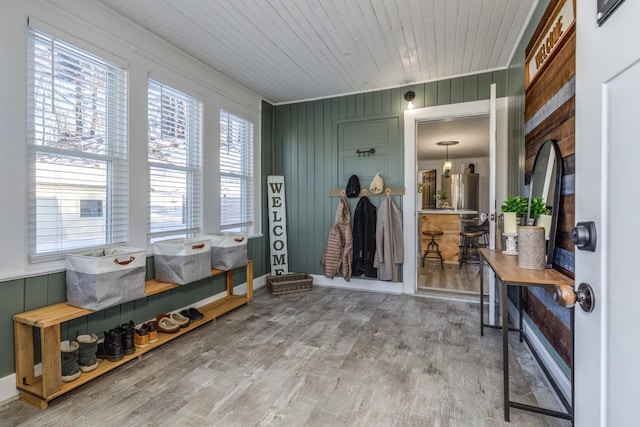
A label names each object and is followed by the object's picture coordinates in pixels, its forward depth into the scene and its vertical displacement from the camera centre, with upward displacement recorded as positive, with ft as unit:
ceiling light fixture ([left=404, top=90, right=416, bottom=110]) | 12.69 +4.59
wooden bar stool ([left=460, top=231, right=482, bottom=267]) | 19.03 -2.51
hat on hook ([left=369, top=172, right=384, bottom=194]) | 13.10 +1.05
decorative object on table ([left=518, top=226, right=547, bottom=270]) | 5.85 -0.72
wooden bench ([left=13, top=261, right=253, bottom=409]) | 5.80 -2.85
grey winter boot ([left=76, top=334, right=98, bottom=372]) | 6.62 -3.08
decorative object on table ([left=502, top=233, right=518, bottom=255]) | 7.36 -0.82
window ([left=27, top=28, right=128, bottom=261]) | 6.54 +1.44
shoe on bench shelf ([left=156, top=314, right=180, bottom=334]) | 8.51 -3.19
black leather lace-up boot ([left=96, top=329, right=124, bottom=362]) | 7.09 -3.17
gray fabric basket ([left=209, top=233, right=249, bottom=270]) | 10.34 -1.38
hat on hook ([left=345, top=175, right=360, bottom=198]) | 13.51 +1.01
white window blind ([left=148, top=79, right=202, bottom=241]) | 9.23 +1.53
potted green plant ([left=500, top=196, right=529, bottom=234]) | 7.13 -0.03
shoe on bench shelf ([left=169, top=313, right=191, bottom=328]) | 8.91 -3.21
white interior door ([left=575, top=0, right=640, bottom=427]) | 1.88 +0.03
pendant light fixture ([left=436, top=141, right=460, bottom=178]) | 22.96 +4.12
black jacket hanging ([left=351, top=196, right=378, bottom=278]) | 13.16 -1.17
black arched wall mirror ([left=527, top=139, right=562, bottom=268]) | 5.95 +0.49
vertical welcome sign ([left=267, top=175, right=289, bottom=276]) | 14.57 -0.78
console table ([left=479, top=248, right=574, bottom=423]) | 5.10 -1.19
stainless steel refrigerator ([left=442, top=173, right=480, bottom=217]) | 28.91 +1.75
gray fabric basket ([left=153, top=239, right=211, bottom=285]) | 8.57 -1.44
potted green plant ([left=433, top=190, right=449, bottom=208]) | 27.75 +1.06
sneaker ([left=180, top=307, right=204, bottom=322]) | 9.48 -3.21
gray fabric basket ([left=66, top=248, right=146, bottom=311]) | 6.48 -1.50
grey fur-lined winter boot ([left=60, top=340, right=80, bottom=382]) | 6.22 -3.11
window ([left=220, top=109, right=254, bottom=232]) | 12.12 +1.52
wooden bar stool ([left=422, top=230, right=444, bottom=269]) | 19.27 -2.58
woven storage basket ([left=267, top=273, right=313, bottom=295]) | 12.92 -3.11
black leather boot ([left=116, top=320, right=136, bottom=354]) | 7.32 -3.06
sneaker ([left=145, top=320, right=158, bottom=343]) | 7.93 -3.11
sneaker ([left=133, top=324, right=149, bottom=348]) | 7.71 -3.18
